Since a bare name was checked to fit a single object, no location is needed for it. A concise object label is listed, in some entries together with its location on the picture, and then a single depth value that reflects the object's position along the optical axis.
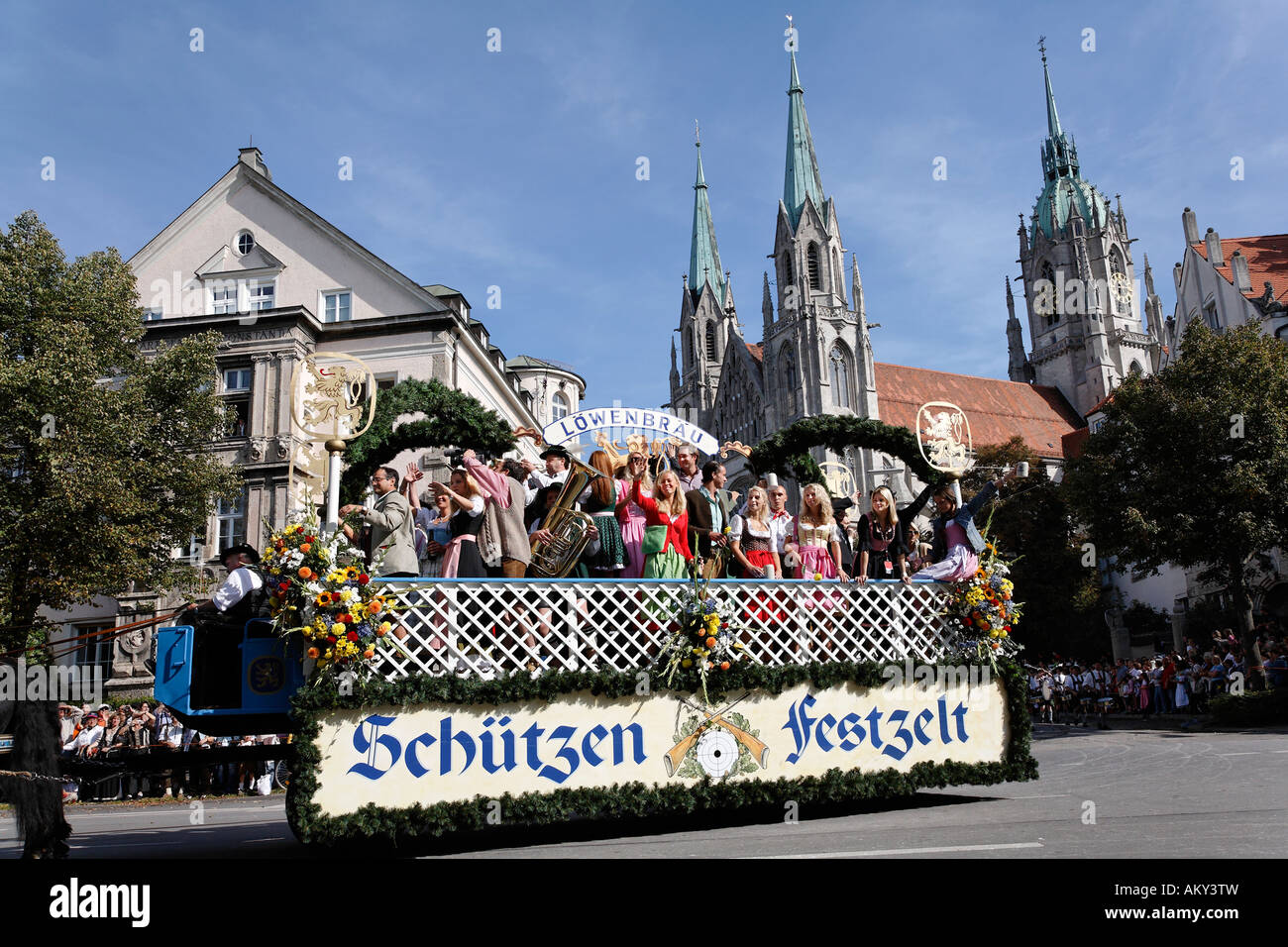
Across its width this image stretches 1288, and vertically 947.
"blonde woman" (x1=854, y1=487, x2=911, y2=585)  11.27
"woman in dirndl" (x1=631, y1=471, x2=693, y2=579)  9.71
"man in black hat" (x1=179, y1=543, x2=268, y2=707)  7.96
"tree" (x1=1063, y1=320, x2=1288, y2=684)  26.86
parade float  7.71
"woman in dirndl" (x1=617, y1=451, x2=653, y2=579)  9.99
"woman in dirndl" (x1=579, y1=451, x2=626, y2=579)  9.77
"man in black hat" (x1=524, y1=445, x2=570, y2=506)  11.09
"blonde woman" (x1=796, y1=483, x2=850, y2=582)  10.95
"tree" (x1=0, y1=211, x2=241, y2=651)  21.83
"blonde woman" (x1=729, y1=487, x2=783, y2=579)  10.66
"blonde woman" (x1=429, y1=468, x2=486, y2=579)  9.48
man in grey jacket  8.77
